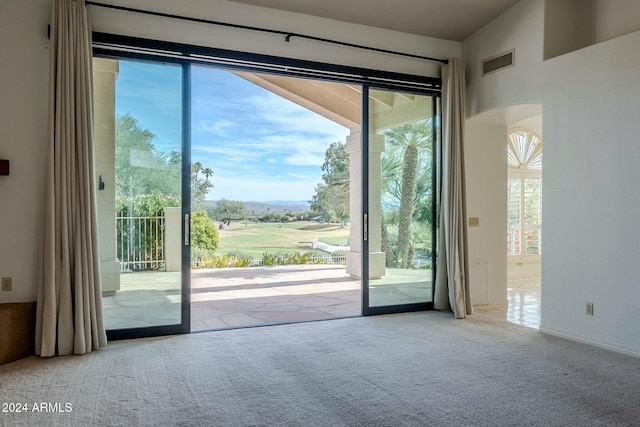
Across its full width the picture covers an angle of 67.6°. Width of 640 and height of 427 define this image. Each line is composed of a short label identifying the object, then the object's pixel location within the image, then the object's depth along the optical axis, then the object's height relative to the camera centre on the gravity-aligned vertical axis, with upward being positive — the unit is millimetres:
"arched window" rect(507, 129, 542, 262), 8773 +430
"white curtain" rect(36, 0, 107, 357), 3873 +117
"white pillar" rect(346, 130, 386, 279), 5473 +94
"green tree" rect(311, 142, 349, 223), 13039 +821
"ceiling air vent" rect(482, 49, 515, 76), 5221 +1765
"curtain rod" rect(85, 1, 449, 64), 4254 +1893
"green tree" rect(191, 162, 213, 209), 11688 +883
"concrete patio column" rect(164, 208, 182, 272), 4559 -199
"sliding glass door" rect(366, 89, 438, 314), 5504 +227
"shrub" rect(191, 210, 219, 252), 10859 -315
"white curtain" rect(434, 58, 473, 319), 5504 +280
